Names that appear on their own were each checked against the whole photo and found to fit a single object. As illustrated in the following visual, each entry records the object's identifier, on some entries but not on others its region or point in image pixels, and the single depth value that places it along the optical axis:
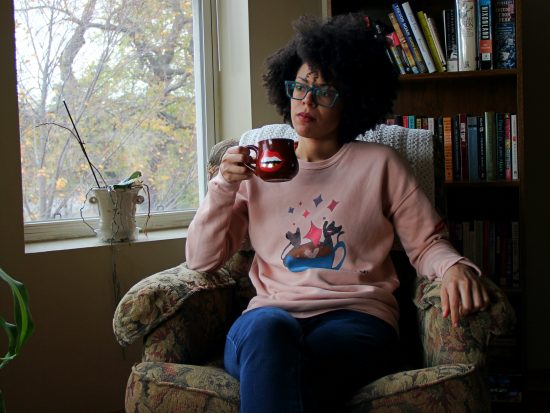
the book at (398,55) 2.23
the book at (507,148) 2.19
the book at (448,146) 2.24
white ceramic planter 2.12
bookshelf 2.21
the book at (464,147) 2.24
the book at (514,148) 2.16
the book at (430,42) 2.20
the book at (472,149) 2.23
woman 1.44
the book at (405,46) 2.22
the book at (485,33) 2.12
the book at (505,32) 2.12
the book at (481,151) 2.22
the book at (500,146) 2.21
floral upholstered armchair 1.24
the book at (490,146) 2.20
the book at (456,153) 2.25
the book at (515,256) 2.23
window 2.16
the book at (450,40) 2.20
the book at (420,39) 2.20
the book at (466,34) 2.12
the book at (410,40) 2.21
